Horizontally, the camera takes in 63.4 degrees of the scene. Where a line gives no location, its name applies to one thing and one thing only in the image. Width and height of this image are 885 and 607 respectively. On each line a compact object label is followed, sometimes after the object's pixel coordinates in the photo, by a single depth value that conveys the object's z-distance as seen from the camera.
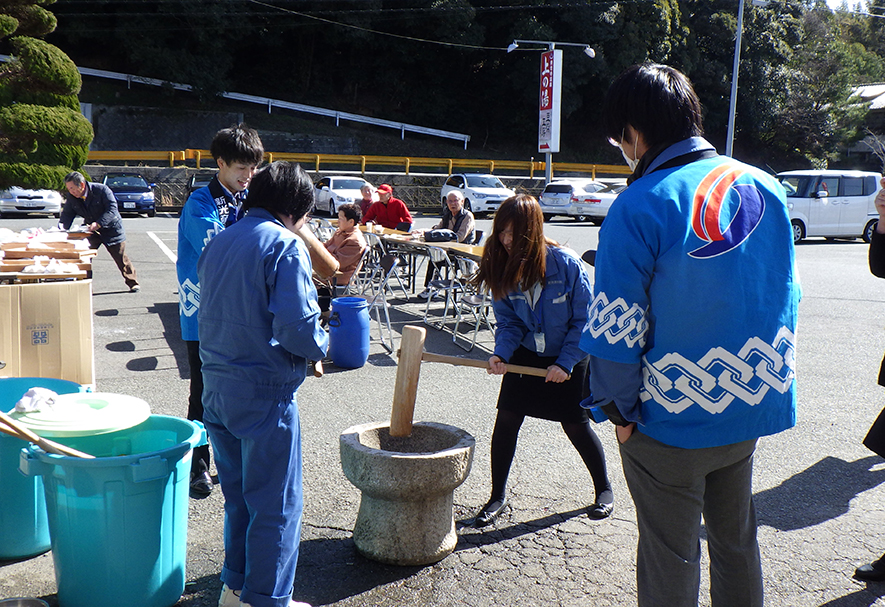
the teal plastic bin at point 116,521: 2.38
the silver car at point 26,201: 18.69
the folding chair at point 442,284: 7.71
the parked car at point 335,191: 23.34
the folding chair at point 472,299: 7.08
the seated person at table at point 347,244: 7.46
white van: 17.70
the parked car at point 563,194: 22.03
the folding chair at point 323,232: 10.66
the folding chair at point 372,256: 8.70
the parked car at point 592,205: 21.44
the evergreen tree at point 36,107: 17.75
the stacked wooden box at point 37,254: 3.72
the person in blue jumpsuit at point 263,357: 2.32
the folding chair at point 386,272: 7.05
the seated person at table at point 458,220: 10.09
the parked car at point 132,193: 21.05
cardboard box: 3.48
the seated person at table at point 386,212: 11.62
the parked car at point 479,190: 24.05
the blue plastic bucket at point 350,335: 6.20
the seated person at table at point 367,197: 12.23
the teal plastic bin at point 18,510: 2.79
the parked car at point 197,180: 22.64
